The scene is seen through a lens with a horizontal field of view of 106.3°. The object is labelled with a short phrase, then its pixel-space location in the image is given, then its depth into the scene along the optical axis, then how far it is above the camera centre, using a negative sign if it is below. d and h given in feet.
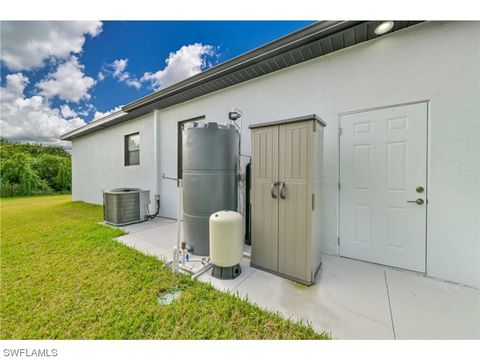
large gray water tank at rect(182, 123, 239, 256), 8.77 -0.06
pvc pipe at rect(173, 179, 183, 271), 7.55 -3.07
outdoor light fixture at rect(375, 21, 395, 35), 6.98 +5.93
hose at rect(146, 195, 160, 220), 17.01 -2.98
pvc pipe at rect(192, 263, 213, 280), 7.26 -4.07
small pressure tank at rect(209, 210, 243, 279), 6.94 -2.63
